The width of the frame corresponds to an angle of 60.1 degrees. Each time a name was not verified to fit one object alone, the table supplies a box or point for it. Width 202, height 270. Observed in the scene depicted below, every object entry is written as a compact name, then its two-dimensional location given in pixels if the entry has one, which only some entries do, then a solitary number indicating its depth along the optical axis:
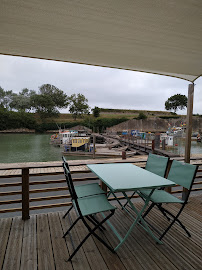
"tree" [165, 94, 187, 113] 57.06
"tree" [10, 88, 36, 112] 52.08
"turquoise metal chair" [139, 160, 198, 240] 1.87
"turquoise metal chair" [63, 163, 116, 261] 1.54
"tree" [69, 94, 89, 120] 49.62
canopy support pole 2.88
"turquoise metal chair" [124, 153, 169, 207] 2.34
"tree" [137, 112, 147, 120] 44.72
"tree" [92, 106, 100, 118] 45.97
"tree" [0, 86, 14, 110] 53.97
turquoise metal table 1.59
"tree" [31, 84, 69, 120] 49.71
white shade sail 1.31
